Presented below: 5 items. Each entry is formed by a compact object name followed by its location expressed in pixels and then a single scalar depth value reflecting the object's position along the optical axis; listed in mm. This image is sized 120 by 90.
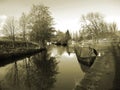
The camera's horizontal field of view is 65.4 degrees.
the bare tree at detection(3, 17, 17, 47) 20339
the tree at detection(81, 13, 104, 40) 28390
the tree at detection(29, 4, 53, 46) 18216
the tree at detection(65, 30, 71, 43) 41391
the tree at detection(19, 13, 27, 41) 20094
